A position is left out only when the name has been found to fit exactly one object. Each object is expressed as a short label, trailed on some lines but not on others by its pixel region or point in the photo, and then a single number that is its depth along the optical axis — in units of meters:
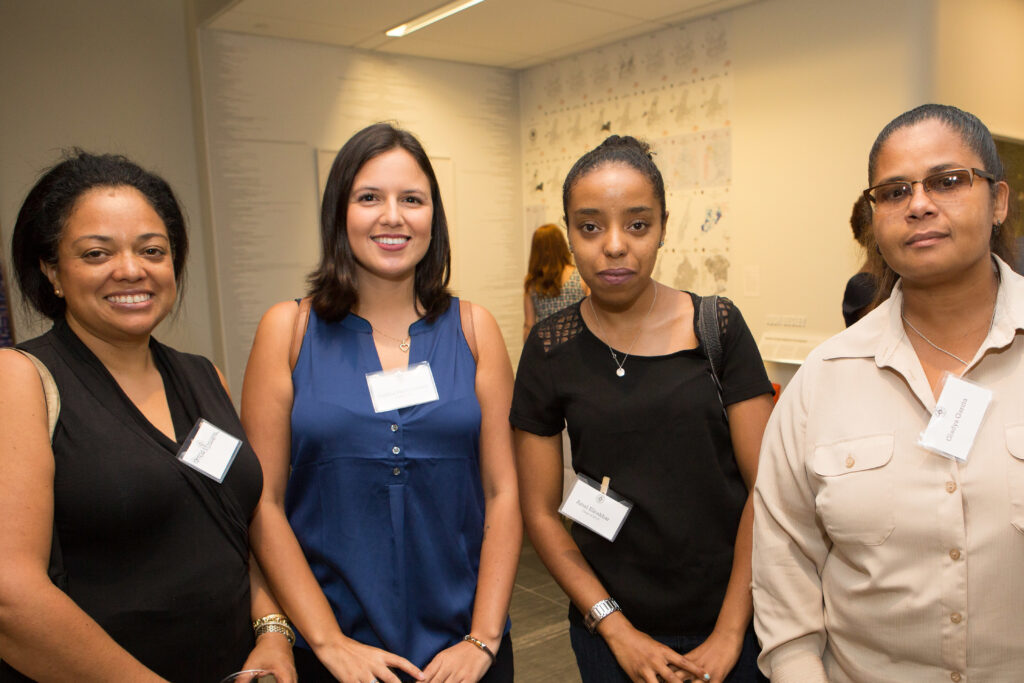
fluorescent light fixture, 4.37
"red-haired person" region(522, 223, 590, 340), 5.38
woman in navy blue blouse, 1.48
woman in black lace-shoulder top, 1.46
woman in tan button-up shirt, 1.11
